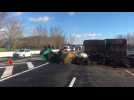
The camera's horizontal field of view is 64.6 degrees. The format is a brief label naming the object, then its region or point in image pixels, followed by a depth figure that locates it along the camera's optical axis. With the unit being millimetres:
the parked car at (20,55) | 13772
